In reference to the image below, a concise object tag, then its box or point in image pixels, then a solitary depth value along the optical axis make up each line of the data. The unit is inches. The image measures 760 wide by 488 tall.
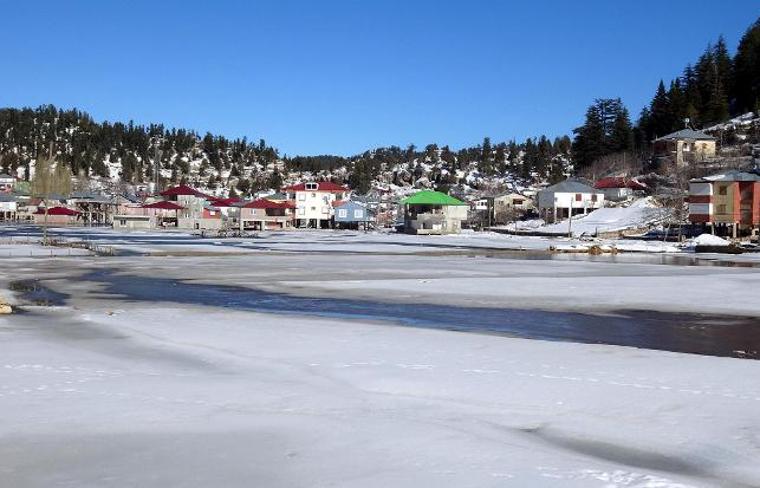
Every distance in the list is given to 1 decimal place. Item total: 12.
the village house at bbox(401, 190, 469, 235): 3850.9
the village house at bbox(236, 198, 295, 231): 4515.3
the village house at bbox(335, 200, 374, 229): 4532.5
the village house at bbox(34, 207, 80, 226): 4845.0
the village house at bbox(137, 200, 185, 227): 4809.3
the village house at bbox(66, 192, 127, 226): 5605.3
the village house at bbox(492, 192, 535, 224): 4584.2
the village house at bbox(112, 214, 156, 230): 4635.8
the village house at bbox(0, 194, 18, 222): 5782.5
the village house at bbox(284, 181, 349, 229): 4830.2
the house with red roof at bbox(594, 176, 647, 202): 4040.4
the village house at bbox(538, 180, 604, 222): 3986.2
